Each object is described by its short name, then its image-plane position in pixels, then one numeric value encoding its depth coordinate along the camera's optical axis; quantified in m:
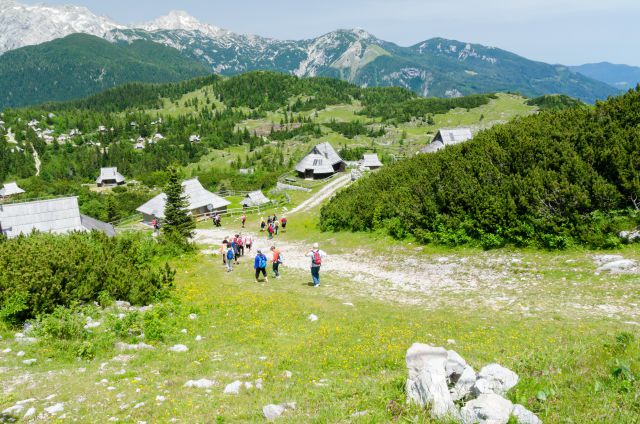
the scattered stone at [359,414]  7.27
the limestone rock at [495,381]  6.85
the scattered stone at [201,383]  9.32
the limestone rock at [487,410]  6.04
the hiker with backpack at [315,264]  19.41
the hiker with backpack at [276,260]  22.16
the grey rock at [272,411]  7.71
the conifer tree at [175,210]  39.22
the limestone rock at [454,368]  7.30
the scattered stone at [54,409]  8.12
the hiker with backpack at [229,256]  24.88
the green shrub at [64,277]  14.12
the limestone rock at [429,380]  6.77
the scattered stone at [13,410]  8.06
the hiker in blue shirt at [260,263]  21.38
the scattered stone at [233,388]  9.01
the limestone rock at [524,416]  5.97
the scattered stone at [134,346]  11.86
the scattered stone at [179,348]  11.78
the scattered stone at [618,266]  16.14
